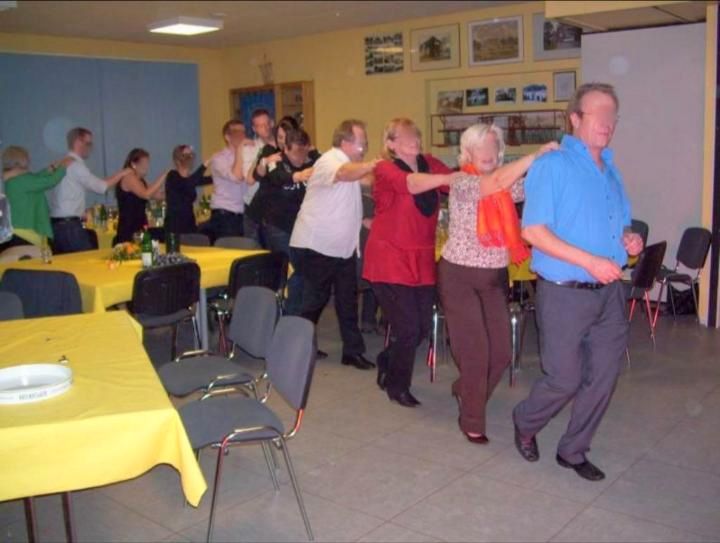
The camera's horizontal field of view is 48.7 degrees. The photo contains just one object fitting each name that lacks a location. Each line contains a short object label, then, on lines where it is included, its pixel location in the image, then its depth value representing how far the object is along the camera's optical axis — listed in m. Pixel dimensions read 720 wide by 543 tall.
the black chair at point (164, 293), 4.48
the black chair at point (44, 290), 4.35
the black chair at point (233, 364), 3.41
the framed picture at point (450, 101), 8.45
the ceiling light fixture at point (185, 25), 7.03
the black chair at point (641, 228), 6.00
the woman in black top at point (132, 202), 6.64
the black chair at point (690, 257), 5.81
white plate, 2.34
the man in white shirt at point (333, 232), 4.69
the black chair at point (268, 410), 2.75
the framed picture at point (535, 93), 7.81
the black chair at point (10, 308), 3.83
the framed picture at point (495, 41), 7.91
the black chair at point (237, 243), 5.84
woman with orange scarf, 3.48
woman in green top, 6.38
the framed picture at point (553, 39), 7.57
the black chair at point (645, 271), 4.96
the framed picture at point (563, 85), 7.64
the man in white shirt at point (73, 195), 6.71
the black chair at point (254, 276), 4.89
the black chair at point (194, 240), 6.15
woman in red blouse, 3.96
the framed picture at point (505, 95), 8.02
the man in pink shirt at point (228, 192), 6.73
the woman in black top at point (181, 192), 6.80
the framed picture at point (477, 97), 8.23
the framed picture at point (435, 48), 8.40
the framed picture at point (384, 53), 8.88
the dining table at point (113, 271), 4.43
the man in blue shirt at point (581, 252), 3.06
